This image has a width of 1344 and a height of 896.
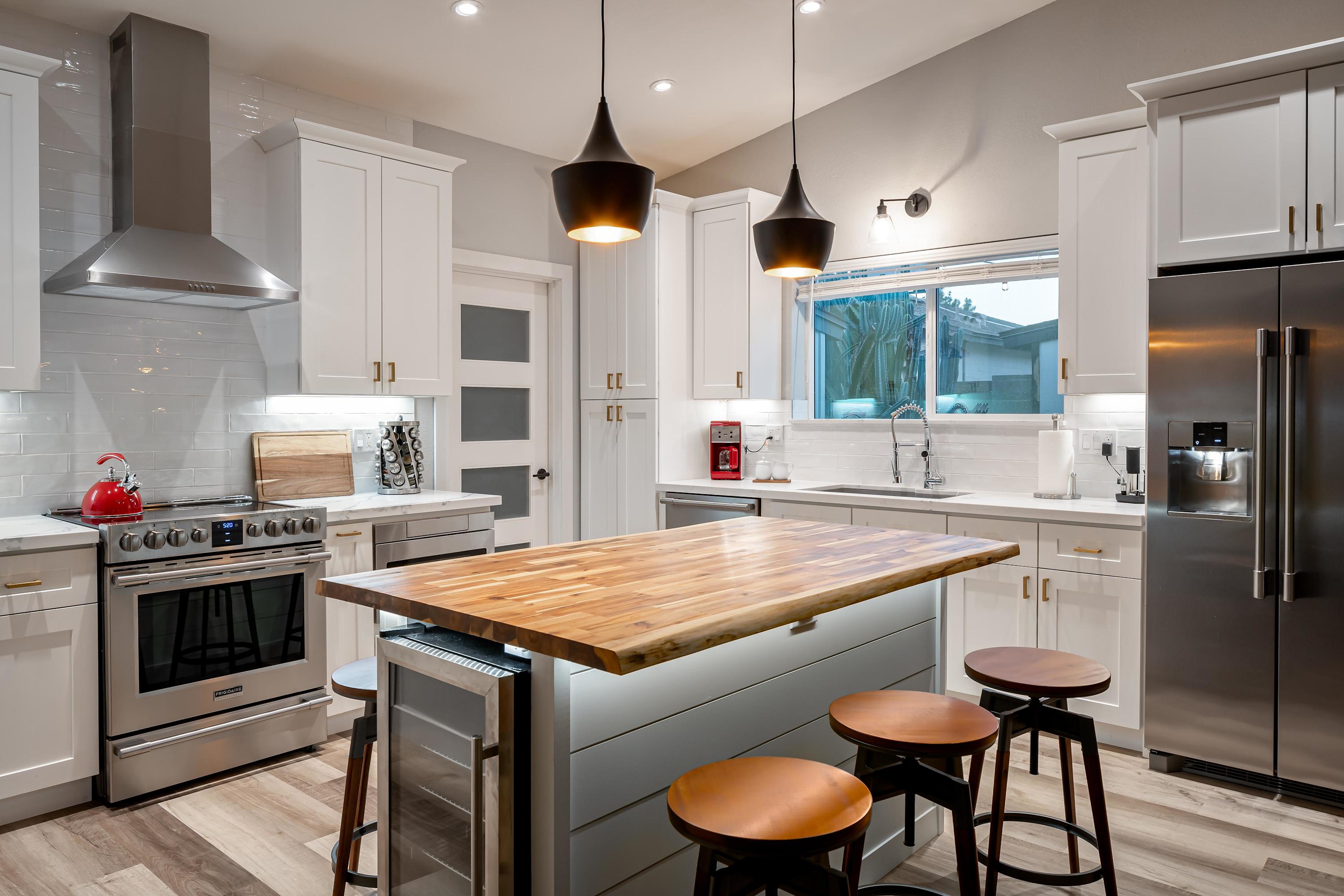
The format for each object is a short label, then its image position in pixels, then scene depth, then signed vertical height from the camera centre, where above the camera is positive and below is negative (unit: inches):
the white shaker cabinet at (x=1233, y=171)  122.9 +39.2
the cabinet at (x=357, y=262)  153.4 +33.2
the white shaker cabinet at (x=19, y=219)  121.0 +31.3
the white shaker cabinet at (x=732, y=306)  200.8 +31.5
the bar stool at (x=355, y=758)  87.9 -32.4
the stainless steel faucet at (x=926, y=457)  185.2 -3.6
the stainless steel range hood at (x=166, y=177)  133.5 +42.0
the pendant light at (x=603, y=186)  82.7 +24.4
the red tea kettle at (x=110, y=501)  129.2 -8.9
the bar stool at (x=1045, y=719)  90.1 -29.6
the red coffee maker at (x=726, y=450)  210.4 -2.3
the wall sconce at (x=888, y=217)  184.5 +47.6
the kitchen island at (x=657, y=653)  66.2 -19.8
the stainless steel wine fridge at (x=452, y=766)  66.7 -27.0
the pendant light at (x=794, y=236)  105.1 +24.9
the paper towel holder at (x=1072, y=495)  162.4 -10.2
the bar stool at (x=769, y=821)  57.9 -26.0
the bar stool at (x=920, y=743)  75.2 -26.1
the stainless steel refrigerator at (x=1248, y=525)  118.8 -12.1
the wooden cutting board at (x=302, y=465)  158.2 -4.4
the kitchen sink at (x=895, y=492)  176.2 -10.9
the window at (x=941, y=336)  176.4 +22.7
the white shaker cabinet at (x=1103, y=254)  147.4 +32.3
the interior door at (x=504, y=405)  197.9 +8.6
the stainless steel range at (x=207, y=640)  121.1 -29.8
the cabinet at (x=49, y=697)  113.8 -34.1
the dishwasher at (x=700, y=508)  186.2 -14.8
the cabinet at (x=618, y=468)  203.2 -6.4
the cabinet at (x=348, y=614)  146.6 -29.4
